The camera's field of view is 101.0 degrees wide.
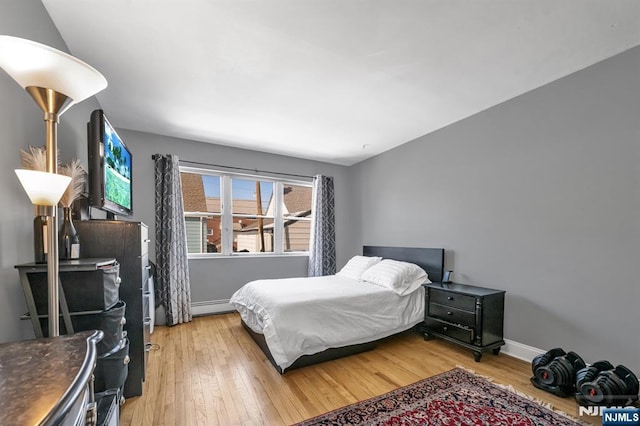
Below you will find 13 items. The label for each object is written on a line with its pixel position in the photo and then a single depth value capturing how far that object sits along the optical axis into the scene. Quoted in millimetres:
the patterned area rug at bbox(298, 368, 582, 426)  1699
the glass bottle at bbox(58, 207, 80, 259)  1551
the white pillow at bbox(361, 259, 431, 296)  3025
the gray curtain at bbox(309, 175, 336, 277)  4602
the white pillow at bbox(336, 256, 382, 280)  3582
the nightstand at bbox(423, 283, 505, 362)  2498
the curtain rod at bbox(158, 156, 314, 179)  3815
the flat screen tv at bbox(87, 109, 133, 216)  1731
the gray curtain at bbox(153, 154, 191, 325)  3463
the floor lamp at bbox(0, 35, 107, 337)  881
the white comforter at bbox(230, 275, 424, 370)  2297
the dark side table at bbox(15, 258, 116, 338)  1211
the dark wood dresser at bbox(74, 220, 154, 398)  1804
